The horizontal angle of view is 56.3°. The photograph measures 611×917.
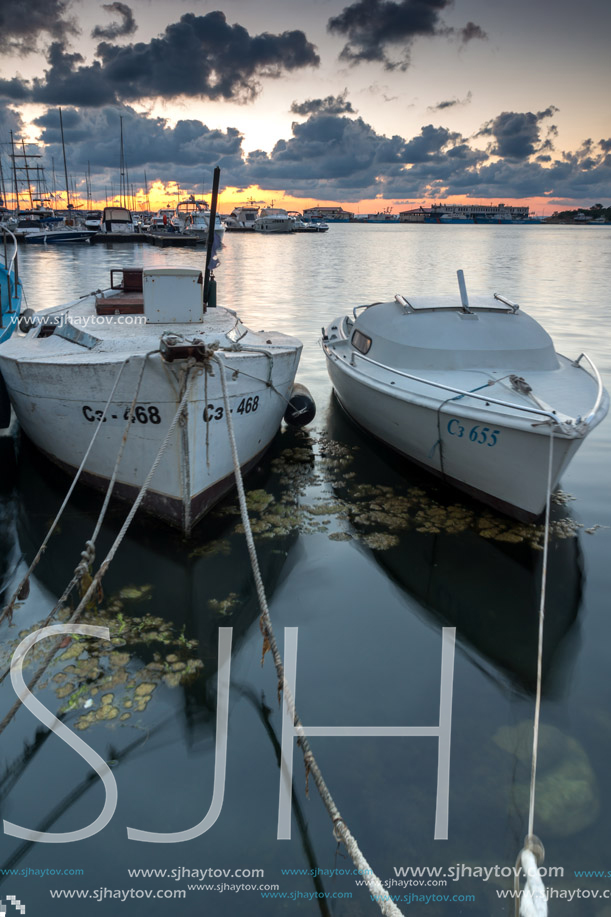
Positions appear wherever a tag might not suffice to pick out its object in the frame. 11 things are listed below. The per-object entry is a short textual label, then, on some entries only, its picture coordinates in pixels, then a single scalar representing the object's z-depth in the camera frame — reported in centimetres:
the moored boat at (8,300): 1543
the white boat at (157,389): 761
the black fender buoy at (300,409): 1209
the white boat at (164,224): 9594
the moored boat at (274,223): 14164
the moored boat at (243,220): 15275
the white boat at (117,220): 8862
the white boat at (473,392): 791
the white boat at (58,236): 7856
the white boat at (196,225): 9112
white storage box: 1009
